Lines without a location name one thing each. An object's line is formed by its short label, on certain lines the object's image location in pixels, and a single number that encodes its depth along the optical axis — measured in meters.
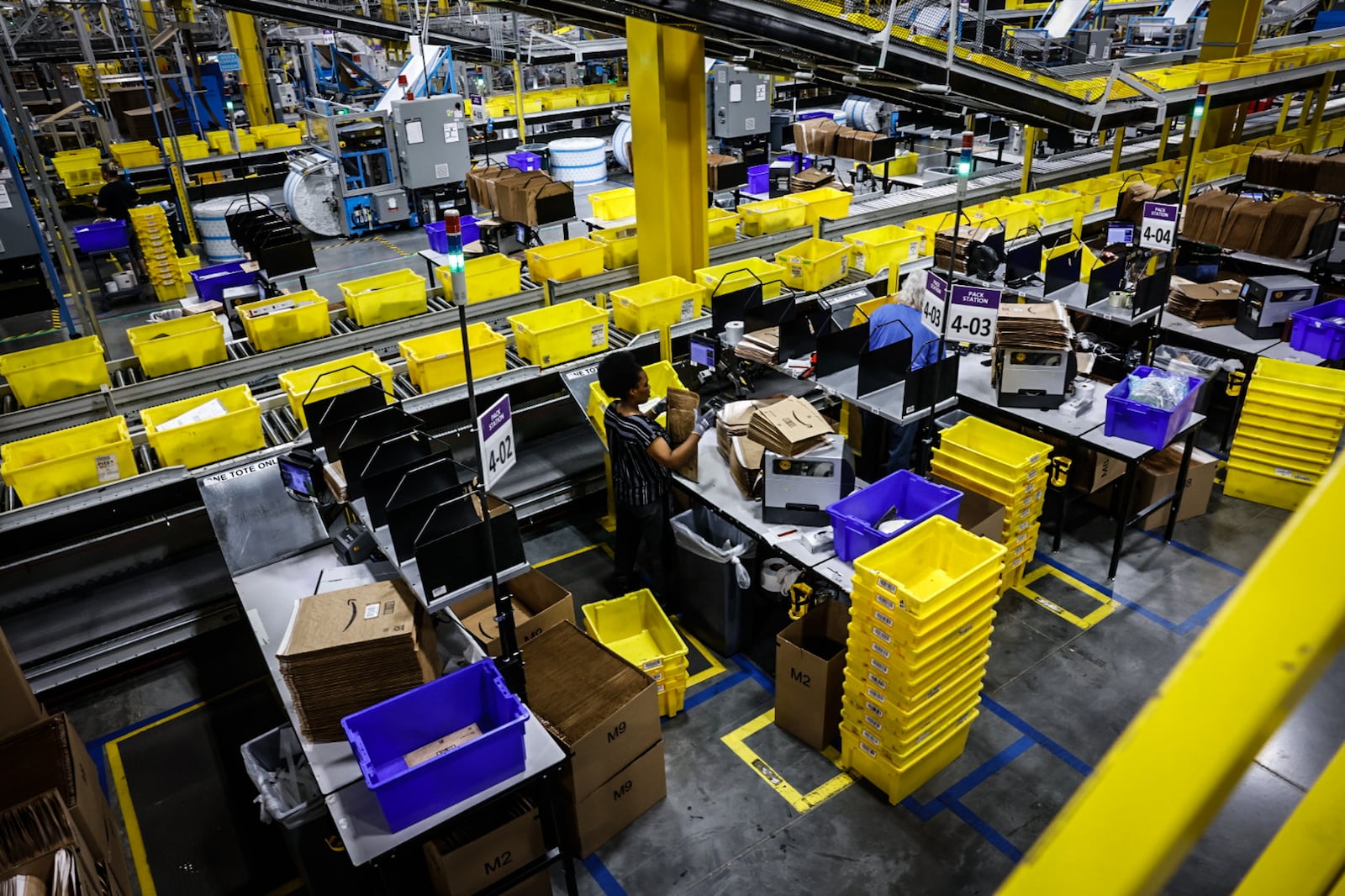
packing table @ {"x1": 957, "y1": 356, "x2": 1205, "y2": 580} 5.68
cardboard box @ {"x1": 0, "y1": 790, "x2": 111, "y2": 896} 3.22
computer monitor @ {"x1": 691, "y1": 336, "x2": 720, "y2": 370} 6.50
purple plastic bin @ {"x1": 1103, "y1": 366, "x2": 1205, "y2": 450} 5.56
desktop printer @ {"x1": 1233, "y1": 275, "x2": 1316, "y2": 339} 7.12
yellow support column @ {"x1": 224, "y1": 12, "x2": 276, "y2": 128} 18.30
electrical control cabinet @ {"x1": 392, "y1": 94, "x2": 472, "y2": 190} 12.95
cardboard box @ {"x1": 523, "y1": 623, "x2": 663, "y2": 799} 4.07
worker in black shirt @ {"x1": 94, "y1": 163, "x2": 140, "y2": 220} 12.08
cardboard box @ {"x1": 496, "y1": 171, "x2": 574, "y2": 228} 10.76
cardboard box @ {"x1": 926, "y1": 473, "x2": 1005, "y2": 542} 5.36
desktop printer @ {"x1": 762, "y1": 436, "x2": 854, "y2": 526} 4.91
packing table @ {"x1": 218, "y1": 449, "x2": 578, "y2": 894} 3.30
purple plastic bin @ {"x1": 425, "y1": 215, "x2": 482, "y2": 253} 9.08
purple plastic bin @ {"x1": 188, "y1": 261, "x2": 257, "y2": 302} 8.48
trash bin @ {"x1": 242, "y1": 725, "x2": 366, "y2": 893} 3.61
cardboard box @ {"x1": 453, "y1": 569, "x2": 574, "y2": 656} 4.89
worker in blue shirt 6.61
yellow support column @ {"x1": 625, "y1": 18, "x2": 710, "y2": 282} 7.28
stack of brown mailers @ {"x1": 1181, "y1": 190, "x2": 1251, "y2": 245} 8.95
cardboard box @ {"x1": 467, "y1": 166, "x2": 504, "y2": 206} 12.38
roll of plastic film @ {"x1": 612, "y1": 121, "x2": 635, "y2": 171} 18.09
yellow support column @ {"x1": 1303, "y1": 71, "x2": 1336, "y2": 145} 12.84
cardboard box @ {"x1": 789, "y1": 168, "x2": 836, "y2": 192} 12.20
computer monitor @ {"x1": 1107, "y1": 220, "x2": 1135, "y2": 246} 7.77
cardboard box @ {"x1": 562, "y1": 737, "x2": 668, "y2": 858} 4.23
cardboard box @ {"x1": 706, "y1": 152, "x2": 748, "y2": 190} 12.22
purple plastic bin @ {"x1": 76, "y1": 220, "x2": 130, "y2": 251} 11.84
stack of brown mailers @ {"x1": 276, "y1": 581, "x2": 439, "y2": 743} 3.59
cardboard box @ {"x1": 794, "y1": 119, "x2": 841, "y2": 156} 14.20
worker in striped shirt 5.27
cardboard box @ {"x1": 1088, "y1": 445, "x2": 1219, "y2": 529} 6.48
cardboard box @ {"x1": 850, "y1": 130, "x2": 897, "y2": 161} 13.21
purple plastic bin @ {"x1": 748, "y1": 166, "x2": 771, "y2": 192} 13.17
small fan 8.08
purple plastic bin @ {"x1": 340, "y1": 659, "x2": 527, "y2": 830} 3.23
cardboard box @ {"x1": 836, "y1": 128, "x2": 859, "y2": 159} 13.62
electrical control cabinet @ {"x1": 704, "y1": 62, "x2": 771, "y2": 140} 16.00
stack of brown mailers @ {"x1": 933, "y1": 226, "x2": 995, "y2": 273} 8.45
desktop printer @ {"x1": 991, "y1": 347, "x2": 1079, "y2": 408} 6.09
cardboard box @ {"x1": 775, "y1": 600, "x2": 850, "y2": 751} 4.67
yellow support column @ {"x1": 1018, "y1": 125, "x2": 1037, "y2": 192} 10.45
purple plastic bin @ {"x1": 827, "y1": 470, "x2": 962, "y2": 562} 4.60
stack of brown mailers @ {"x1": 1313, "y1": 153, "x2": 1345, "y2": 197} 9.70
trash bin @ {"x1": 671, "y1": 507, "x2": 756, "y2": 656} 5.30
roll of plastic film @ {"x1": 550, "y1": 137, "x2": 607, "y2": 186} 16.39
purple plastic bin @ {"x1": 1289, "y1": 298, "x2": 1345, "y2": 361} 6.78
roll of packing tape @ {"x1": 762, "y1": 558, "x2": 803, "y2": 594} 5.38
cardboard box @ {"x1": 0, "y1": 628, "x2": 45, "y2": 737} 4.10
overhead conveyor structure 7.04
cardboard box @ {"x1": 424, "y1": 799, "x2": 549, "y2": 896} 3.62
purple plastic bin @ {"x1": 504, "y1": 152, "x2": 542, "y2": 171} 15.20
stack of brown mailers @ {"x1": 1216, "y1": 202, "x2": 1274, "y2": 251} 8.56
